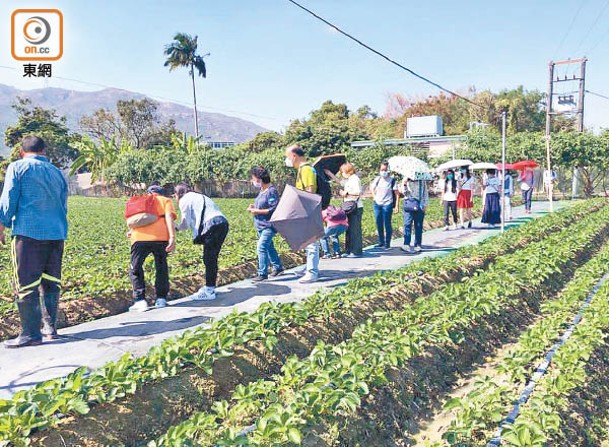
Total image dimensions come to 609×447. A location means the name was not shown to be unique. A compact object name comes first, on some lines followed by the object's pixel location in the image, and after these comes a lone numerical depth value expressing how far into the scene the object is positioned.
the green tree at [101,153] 41.94
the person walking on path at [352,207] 9.29
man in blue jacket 4.84
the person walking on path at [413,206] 9.92
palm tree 50.22
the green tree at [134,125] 61.66
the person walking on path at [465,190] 13.55
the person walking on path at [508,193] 15.62
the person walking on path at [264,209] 7.25
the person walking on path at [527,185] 18.27
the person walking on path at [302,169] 6.94
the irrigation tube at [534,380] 3.45
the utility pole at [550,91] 28.90
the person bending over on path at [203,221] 6.46
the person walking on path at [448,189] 13.03
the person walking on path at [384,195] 9.73
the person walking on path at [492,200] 14.12
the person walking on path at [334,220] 8.60
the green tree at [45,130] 54.78
